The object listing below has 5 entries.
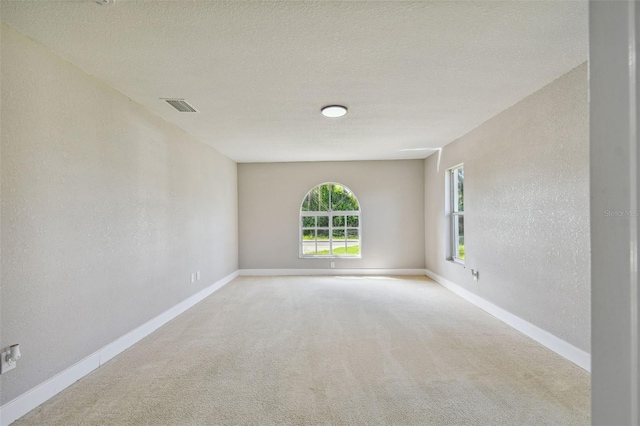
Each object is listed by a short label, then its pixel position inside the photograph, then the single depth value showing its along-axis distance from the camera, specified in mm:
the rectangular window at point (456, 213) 5293
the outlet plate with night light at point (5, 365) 1889
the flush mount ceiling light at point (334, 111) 3417
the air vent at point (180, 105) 3254
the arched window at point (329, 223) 6934
